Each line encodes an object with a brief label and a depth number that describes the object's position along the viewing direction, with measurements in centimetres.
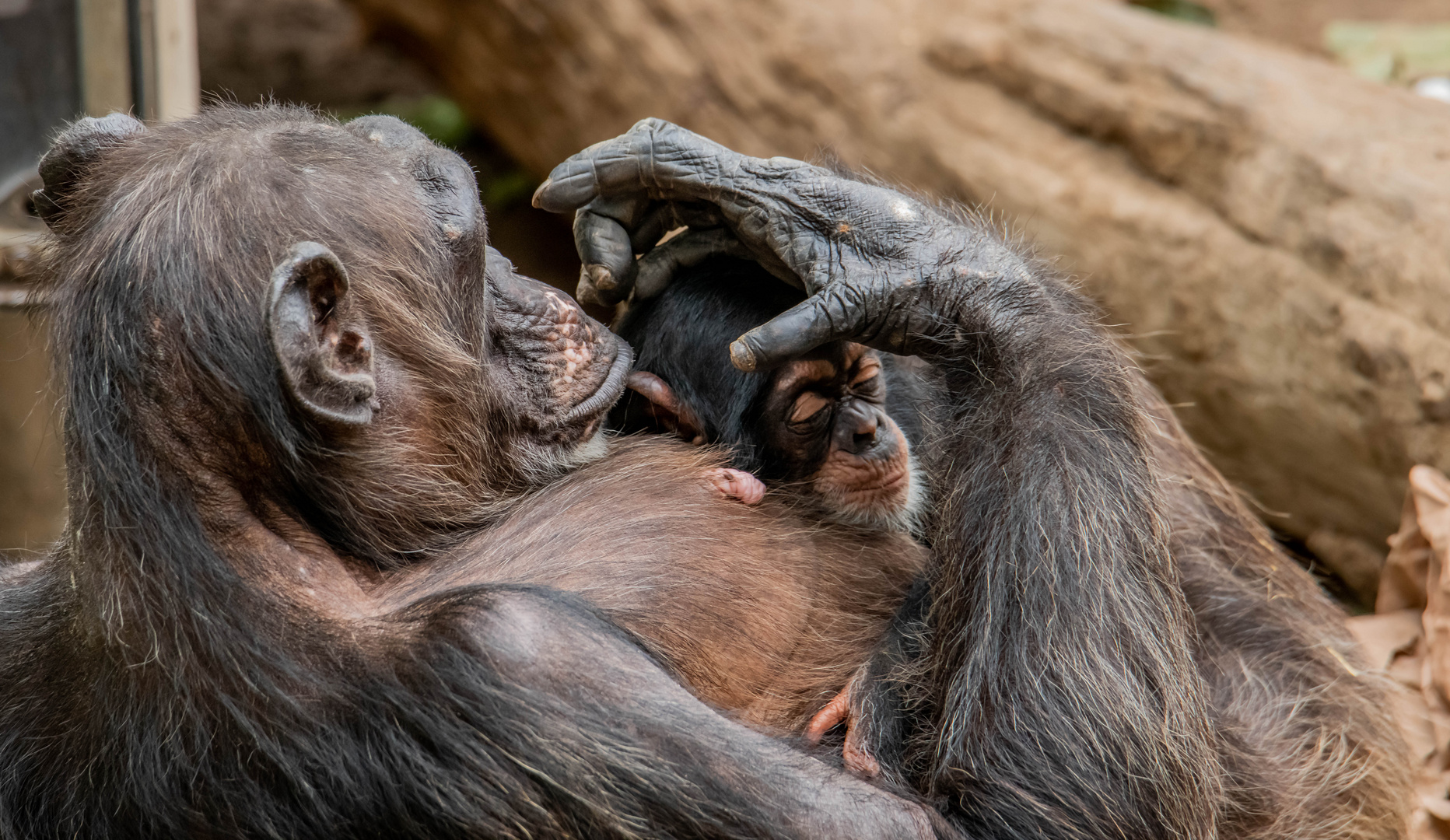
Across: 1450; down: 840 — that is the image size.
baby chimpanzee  510
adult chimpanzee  494
